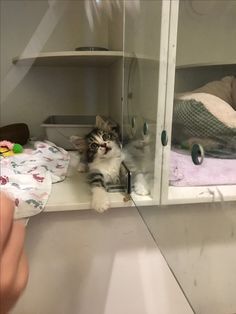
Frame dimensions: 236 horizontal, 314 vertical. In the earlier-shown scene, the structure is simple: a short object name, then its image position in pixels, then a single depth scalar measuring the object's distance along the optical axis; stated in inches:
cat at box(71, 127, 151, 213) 34.3
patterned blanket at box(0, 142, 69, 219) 32.0
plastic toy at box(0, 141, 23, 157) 42.9
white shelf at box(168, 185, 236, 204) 25.5
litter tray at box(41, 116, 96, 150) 50.9
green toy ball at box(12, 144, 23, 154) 43.7
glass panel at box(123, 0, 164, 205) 30.6
